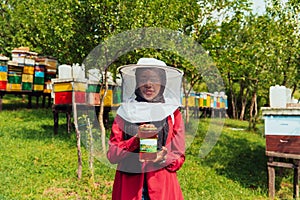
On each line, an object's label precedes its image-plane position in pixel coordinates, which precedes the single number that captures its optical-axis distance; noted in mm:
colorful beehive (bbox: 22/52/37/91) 10993
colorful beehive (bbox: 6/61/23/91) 10336
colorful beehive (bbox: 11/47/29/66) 10675
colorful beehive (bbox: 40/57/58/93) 11855
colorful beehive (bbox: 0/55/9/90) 9867
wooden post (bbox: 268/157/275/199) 5650
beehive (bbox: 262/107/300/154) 5328
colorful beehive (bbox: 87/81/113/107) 6555
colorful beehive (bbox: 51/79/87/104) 7495
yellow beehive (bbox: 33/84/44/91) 11539
